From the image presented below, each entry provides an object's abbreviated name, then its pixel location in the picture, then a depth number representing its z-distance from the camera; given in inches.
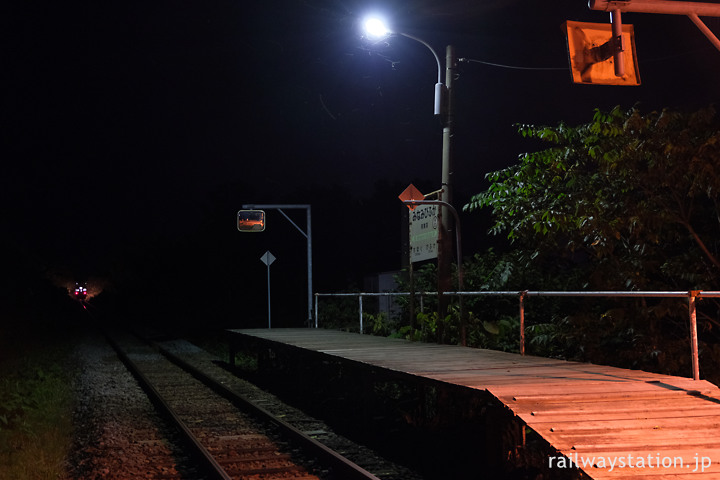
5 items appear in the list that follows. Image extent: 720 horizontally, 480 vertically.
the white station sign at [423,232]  497.0
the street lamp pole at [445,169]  483.8
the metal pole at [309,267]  877.3
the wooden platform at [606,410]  187.8
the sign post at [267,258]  1021.1
